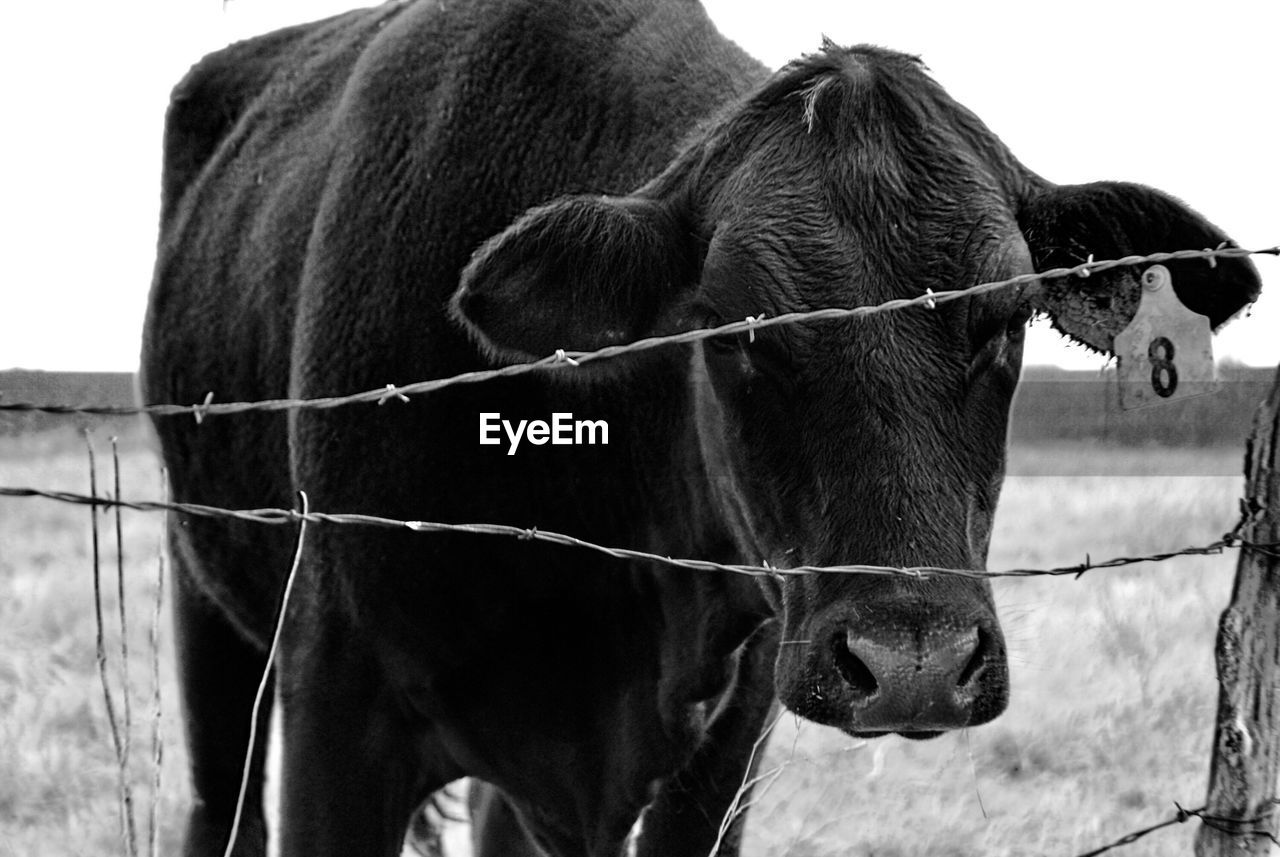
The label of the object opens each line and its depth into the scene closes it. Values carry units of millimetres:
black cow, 2185
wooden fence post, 2066
